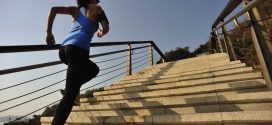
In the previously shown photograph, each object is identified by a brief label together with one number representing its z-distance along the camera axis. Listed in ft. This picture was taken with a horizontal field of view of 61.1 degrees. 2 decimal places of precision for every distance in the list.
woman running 6.60
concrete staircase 7.59
